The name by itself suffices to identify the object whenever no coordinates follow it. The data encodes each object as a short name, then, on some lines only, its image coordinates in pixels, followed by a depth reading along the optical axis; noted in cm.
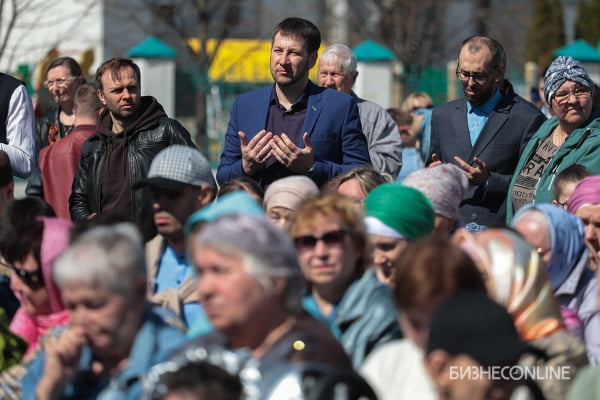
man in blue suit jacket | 1441
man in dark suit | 1564
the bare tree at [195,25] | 3822
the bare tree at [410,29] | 5509
